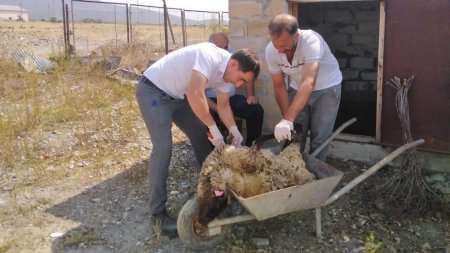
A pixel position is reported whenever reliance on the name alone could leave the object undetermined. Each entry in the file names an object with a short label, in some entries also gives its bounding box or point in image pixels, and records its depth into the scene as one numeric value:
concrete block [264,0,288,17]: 4.42
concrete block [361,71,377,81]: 7.36
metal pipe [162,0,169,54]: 10.58
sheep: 2.86
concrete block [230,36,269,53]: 4.65
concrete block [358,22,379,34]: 7.19
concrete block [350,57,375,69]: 7.36
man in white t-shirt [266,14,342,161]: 3.26
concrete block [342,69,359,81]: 7.50
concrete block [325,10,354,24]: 7.25
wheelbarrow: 2.75
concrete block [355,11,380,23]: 7.10
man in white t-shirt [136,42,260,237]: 2.97
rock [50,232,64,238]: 3.48
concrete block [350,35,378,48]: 7.26
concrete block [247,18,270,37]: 4.57
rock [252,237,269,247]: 3.24
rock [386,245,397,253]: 3.15
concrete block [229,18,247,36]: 4.73
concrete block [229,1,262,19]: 4.57
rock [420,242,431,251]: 3.22
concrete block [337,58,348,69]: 7.52
